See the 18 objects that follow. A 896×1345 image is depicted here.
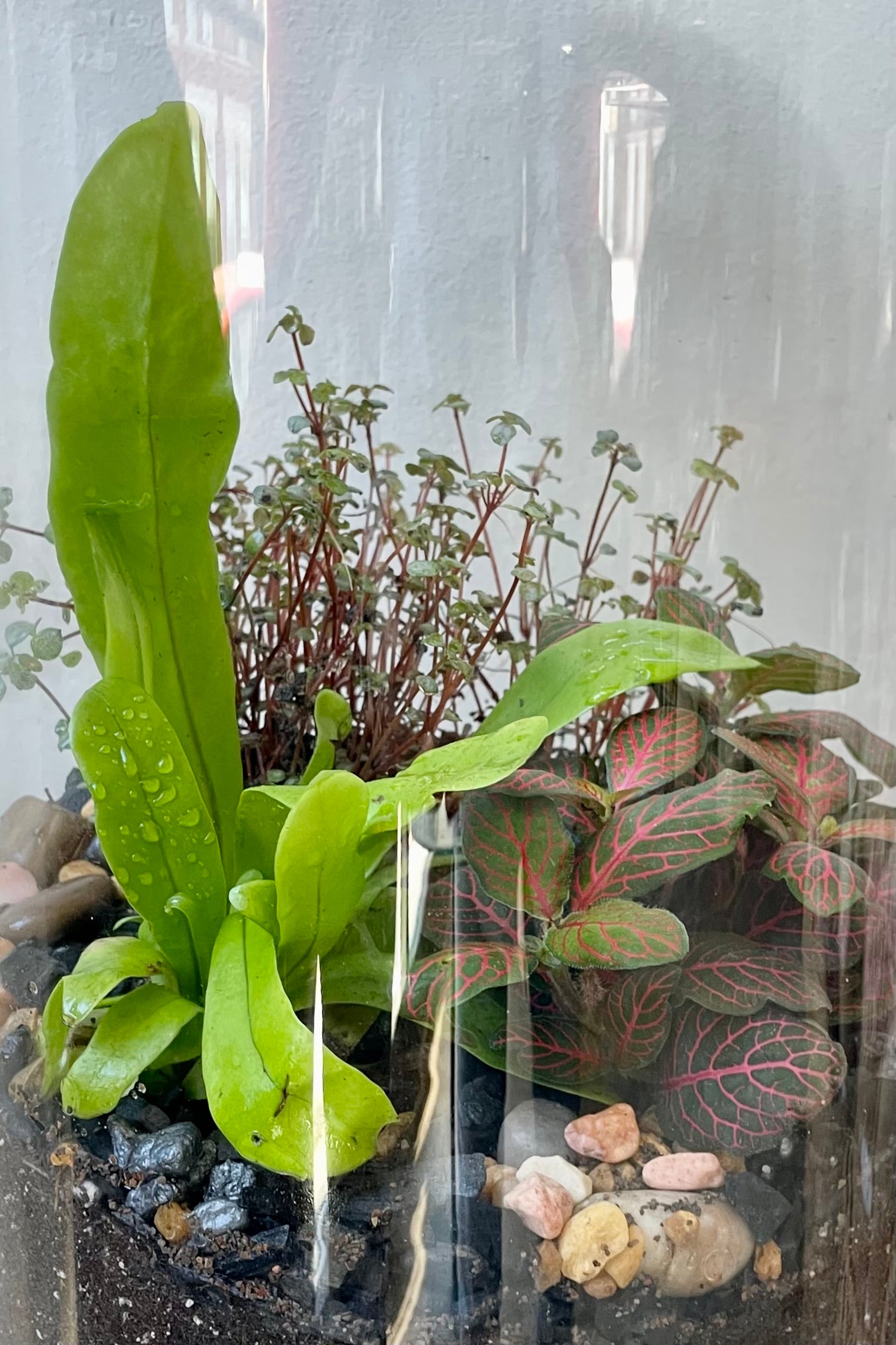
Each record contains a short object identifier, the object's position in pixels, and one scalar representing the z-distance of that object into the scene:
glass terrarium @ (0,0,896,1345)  0.43
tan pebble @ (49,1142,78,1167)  0.47
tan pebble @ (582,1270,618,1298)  0.42
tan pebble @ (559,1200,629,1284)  0.42
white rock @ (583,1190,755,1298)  0.42
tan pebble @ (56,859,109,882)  0.57
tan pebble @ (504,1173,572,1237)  0.42
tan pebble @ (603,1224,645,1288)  0.42
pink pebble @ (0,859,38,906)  0.56
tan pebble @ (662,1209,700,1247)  0.42
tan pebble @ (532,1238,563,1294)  0.42
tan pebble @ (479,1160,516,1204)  0.43
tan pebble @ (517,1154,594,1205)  0.43
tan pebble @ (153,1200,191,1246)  0.43
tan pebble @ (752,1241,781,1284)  0.44
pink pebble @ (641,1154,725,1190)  0.44
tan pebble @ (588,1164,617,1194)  0.43
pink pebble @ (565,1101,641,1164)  0.44
